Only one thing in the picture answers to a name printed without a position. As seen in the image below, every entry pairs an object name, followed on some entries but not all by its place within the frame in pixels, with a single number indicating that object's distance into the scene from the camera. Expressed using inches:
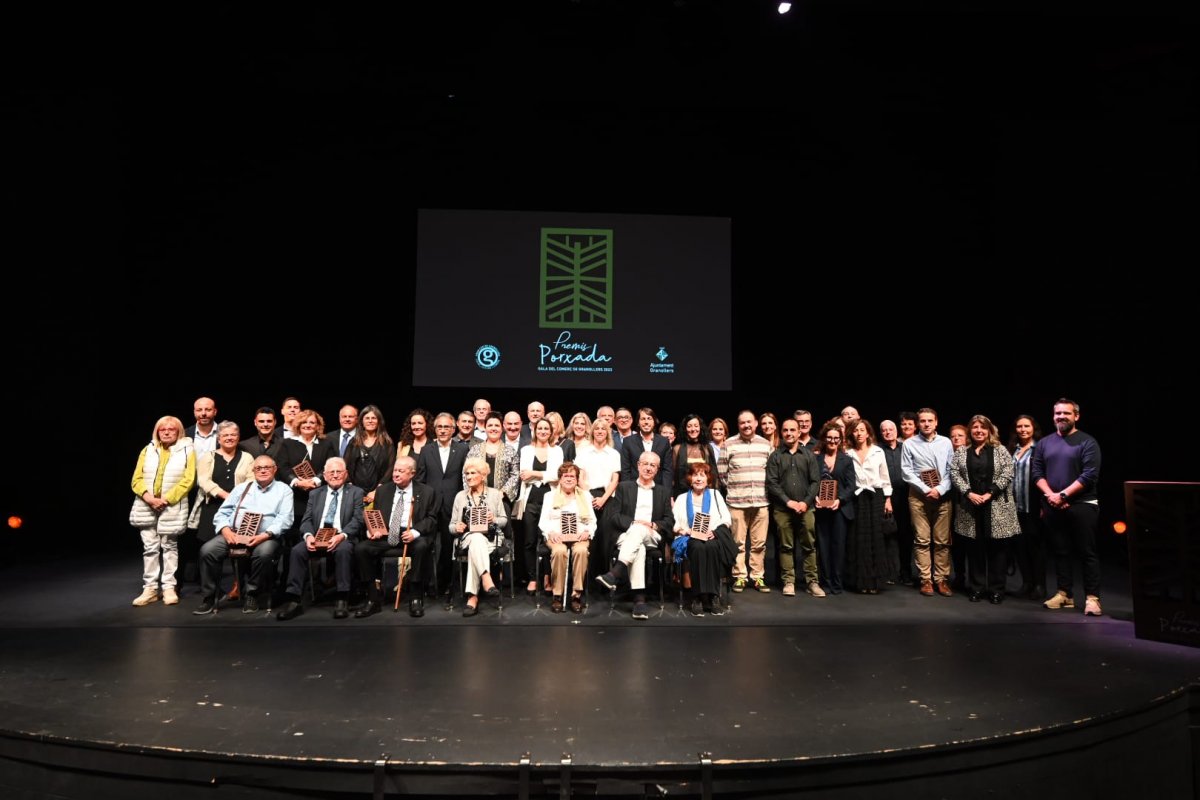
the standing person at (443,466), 191.5
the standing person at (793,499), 196.9
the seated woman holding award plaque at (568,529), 176.2
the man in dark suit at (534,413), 209.6
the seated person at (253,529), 170.4
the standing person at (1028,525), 191.0
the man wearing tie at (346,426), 201.6
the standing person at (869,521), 198.1
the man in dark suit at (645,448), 210.7
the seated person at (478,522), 172.7
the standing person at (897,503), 209.6
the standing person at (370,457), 192.7
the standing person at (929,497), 196.2
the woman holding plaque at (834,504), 196.9
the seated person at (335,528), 167.5
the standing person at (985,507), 187.9
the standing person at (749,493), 203.6
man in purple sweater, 174.7
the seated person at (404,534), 171.8
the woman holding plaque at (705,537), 175.5
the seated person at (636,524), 176.1
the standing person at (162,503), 177.9
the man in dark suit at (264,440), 195.4
